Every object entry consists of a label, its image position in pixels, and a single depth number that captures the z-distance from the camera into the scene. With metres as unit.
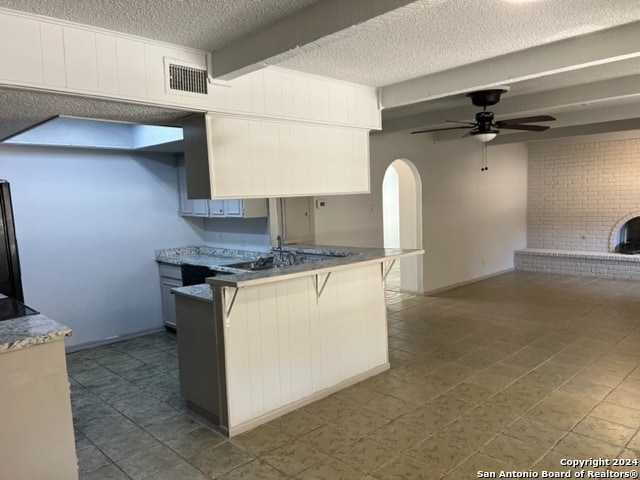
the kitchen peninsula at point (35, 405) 2.04
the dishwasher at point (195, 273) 4.57
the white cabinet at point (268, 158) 3.04
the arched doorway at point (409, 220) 6.89
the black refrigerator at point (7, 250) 3.68
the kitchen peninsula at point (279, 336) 3.02
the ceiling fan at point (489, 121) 4.31
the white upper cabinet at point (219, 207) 4.79
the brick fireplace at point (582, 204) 7.91
